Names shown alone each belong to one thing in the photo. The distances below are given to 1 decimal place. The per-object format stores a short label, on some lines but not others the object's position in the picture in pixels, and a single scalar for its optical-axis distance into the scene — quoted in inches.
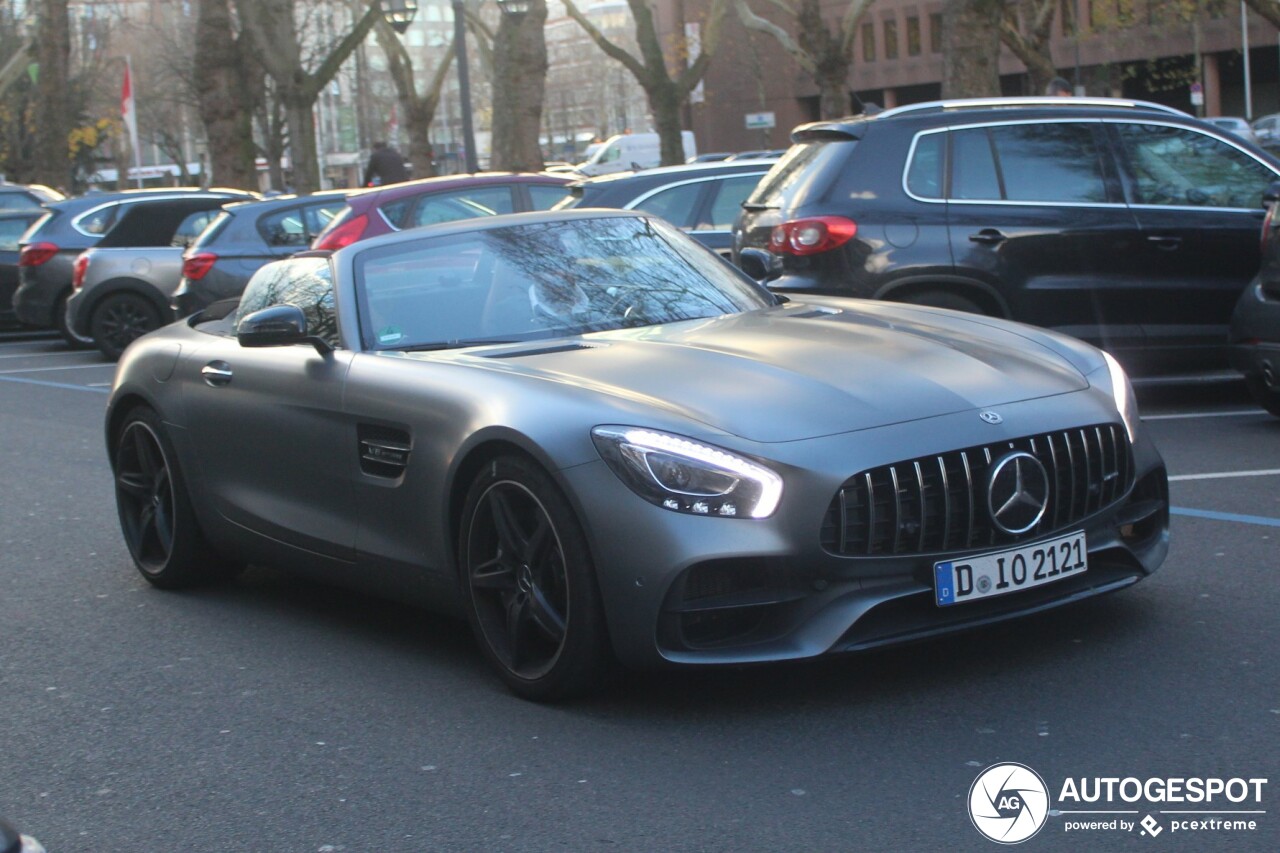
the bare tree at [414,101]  1857.8
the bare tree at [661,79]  1476.4
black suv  380.8
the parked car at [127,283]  693.9
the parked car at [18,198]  984.3
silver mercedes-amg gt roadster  177.3
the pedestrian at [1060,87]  754.8
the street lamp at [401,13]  1024.2
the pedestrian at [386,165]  1011.3
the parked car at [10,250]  798.5
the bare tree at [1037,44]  1421.0
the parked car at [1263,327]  342.0
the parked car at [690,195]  494.9
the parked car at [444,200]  562.2
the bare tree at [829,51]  1328.7
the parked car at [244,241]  629.6
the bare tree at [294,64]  1295.5
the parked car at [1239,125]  1568.9
